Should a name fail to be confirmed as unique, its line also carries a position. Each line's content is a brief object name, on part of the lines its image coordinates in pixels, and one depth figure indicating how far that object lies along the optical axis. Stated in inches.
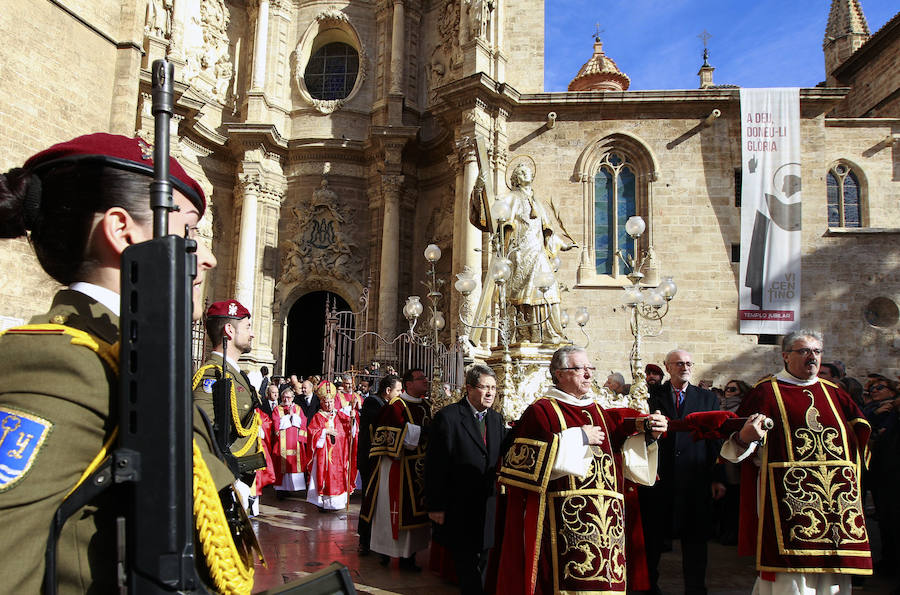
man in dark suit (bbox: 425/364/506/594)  205.6
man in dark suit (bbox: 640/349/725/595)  218.8
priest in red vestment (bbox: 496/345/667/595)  158.6
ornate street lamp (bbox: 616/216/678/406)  290.8
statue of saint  417.7
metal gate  732.7
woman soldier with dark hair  43.9
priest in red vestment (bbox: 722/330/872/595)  164.6
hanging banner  693.3
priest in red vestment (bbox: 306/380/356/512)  414.0
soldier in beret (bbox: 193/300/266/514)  145.7
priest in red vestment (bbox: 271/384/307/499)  450.0
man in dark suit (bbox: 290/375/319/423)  485.9
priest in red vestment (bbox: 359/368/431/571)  270.1
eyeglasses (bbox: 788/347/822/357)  177.9
